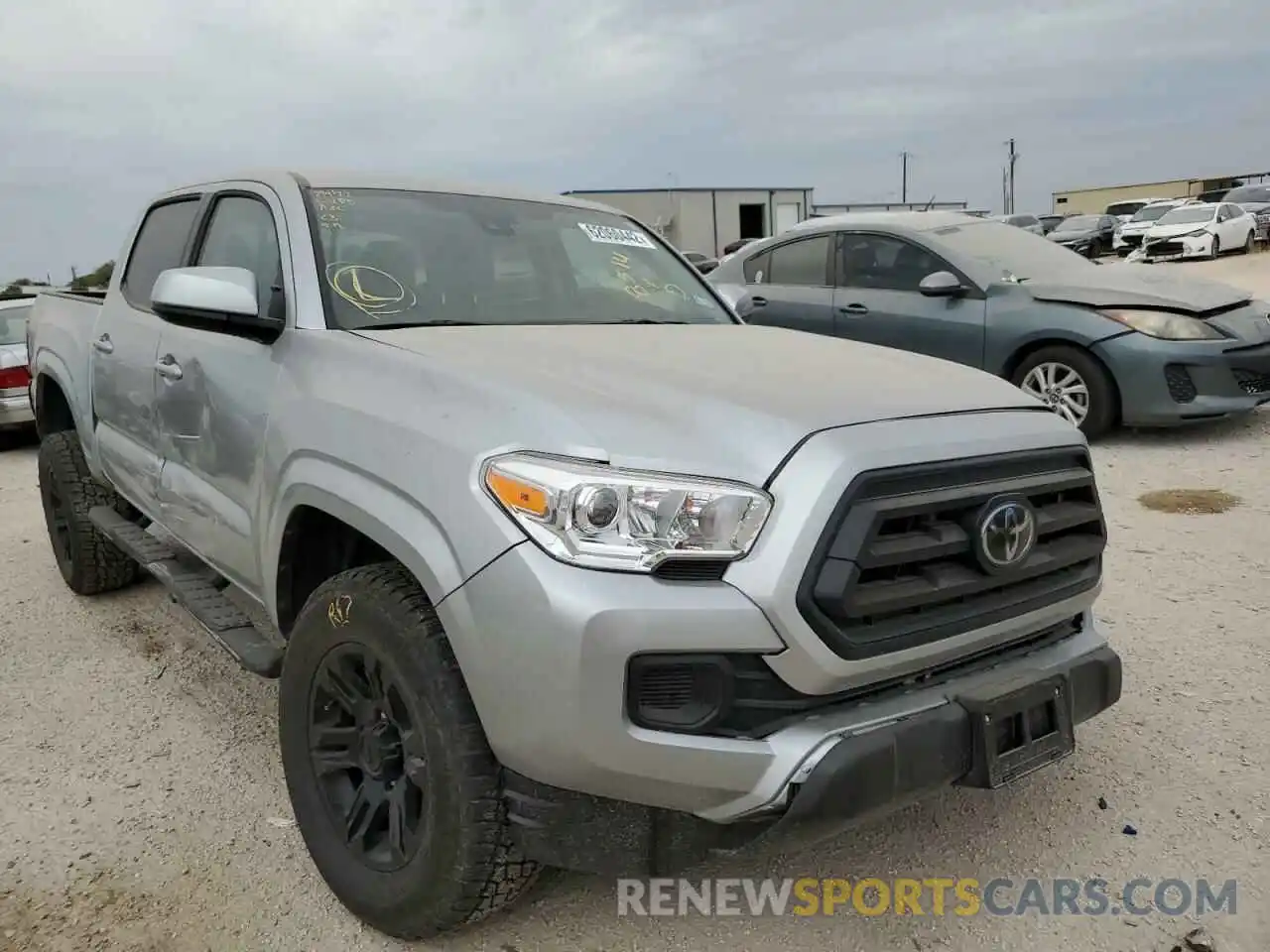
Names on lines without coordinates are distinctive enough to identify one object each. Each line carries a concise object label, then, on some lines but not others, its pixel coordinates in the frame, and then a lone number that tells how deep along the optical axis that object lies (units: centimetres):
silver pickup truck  181
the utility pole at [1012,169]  7238
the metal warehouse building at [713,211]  3322
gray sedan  617
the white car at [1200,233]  2389
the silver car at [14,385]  918
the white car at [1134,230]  2620
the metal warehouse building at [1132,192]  5512
